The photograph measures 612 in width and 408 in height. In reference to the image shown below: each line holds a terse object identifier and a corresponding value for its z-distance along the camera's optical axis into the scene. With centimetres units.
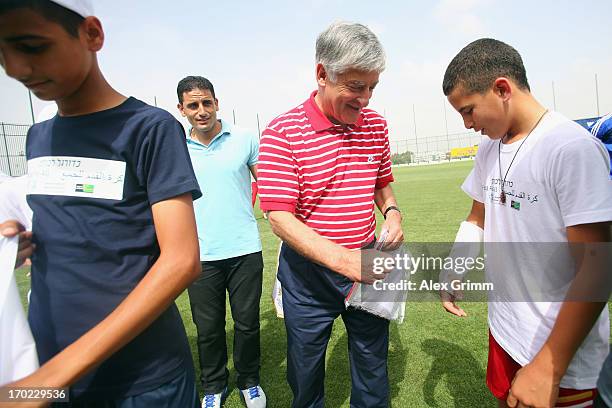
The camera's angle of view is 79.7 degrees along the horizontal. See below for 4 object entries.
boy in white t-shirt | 117
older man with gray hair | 164
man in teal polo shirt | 288
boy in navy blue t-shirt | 98
